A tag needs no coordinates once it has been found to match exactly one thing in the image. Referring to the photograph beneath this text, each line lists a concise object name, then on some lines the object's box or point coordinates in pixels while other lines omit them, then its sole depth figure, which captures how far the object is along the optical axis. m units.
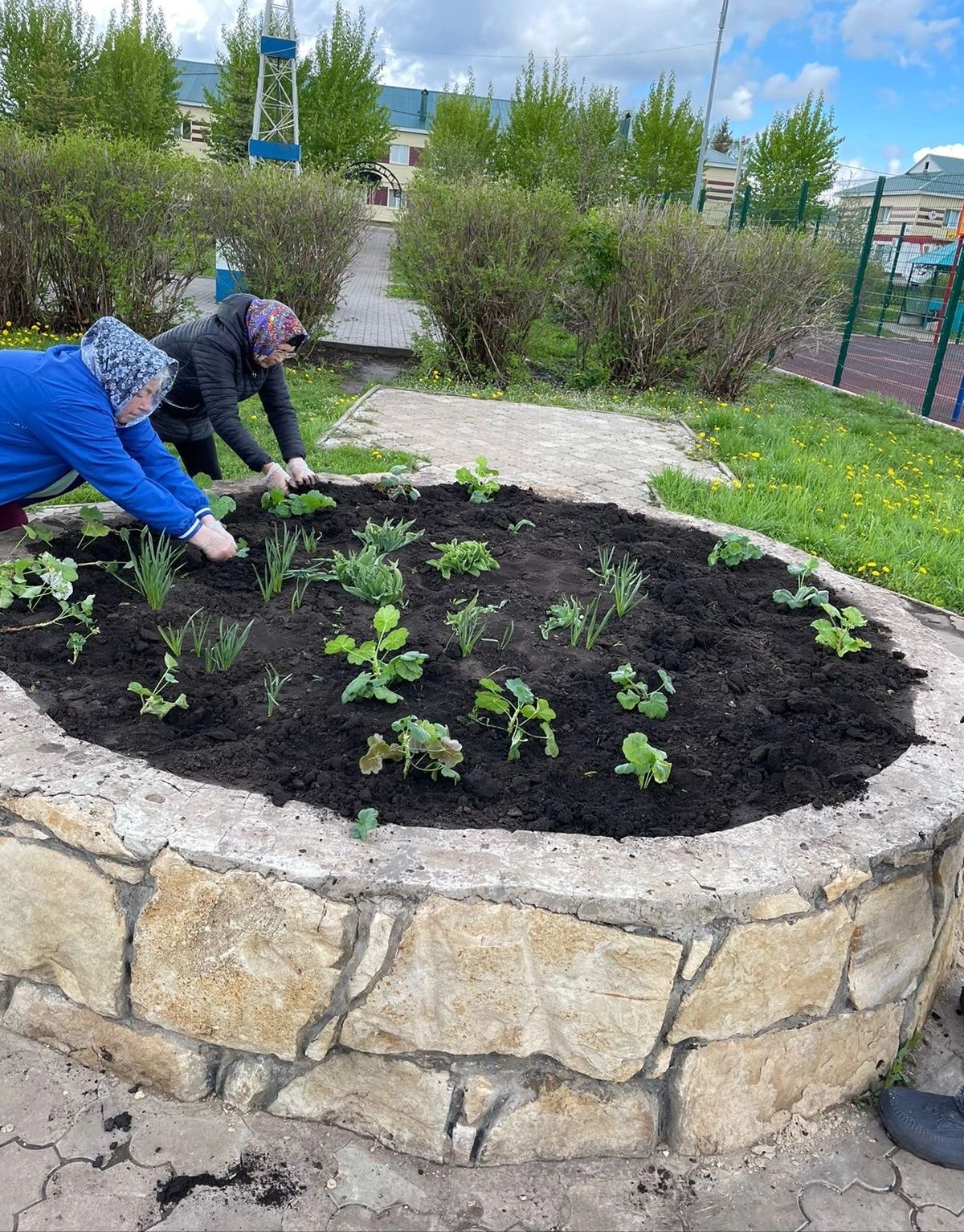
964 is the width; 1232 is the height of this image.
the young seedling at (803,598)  3.45
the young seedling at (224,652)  2.74
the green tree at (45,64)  25.20
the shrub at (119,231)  9.16
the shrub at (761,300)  10.24
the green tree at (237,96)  28.67
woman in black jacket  4.11
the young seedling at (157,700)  2.46
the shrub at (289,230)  9.68
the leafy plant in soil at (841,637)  3.12
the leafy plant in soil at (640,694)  2.65
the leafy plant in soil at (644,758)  2.27
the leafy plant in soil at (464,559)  3.58
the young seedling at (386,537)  3.65
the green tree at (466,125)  30.52
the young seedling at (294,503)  3.97
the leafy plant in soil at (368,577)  3.25
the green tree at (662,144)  30.12
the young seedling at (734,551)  3.82
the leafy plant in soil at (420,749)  2.22
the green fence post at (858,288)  13.27
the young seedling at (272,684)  2.51
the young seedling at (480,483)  4.45
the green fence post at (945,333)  11.52
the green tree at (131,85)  28.05
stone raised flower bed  1.88
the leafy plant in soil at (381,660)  2.54
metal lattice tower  14.17
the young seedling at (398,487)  4.36
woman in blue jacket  3.01
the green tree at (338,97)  29.59
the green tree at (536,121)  28.62
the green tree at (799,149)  28.67
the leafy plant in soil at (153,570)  3.05
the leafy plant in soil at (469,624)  2.92
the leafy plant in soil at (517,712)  2.42
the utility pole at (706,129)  22.72
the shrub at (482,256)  9.66
